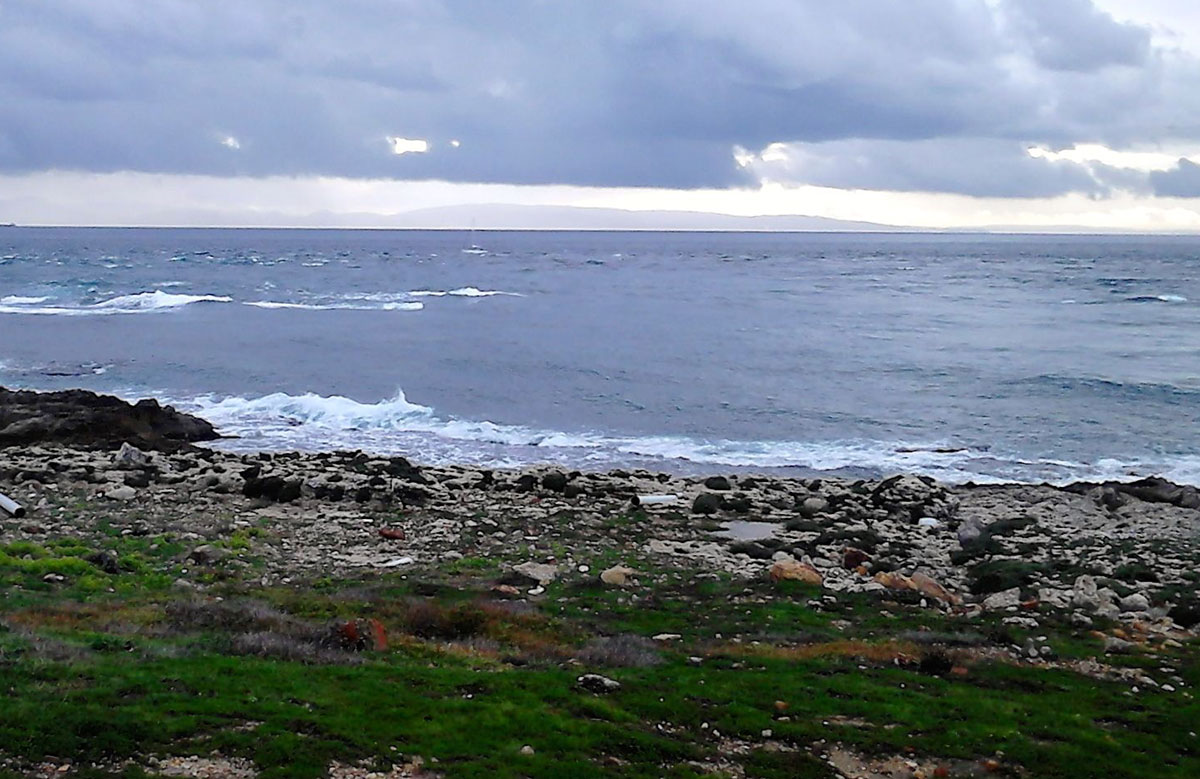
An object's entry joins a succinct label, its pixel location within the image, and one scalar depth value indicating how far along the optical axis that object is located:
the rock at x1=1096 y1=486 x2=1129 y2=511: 21.52
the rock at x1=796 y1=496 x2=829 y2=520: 20.29
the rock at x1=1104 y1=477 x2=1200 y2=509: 21.67
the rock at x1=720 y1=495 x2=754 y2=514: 20.64
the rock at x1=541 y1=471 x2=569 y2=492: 21.69
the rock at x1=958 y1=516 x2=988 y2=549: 18.07
